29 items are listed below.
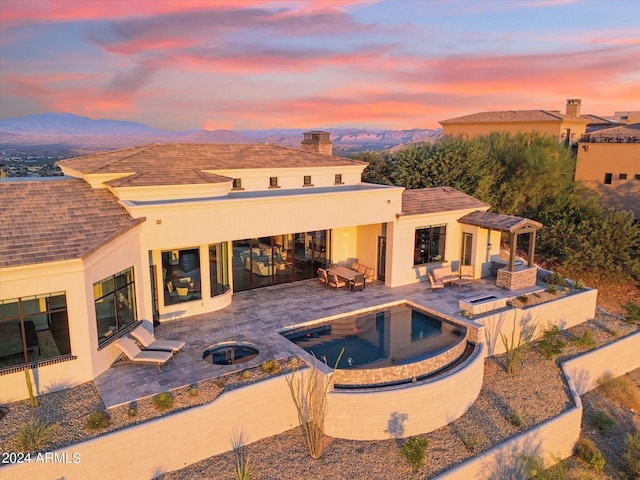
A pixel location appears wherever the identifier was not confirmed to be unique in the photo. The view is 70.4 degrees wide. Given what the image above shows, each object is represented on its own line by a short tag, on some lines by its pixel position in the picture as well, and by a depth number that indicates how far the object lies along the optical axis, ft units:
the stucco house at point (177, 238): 38.86
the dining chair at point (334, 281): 67.72
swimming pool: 44.68
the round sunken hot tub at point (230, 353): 45.60
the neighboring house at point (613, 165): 118.83
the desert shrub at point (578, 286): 72.78
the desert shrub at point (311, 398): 40.45
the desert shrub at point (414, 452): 37.58
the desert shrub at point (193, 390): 37.88
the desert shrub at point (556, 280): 74.08
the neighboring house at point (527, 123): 165.17
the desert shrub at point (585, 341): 62.56
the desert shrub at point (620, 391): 59.16
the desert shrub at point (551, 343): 58.85
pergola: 69.31
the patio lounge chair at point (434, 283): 68.62
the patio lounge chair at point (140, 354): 42.75
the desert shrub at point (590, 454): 45.57
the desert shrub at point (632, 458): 44.21
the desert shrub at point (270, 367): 42.37
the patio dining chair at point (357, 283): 67.07
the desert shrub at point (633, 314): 71.67
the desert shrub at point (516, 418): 44.98
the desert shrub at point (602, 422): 51.90
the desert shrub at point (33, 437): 31.14
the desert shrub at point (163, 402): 36.06
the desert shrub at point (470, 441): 40.75
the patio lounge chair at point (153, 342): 45.60
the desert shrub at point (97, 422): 33.40
